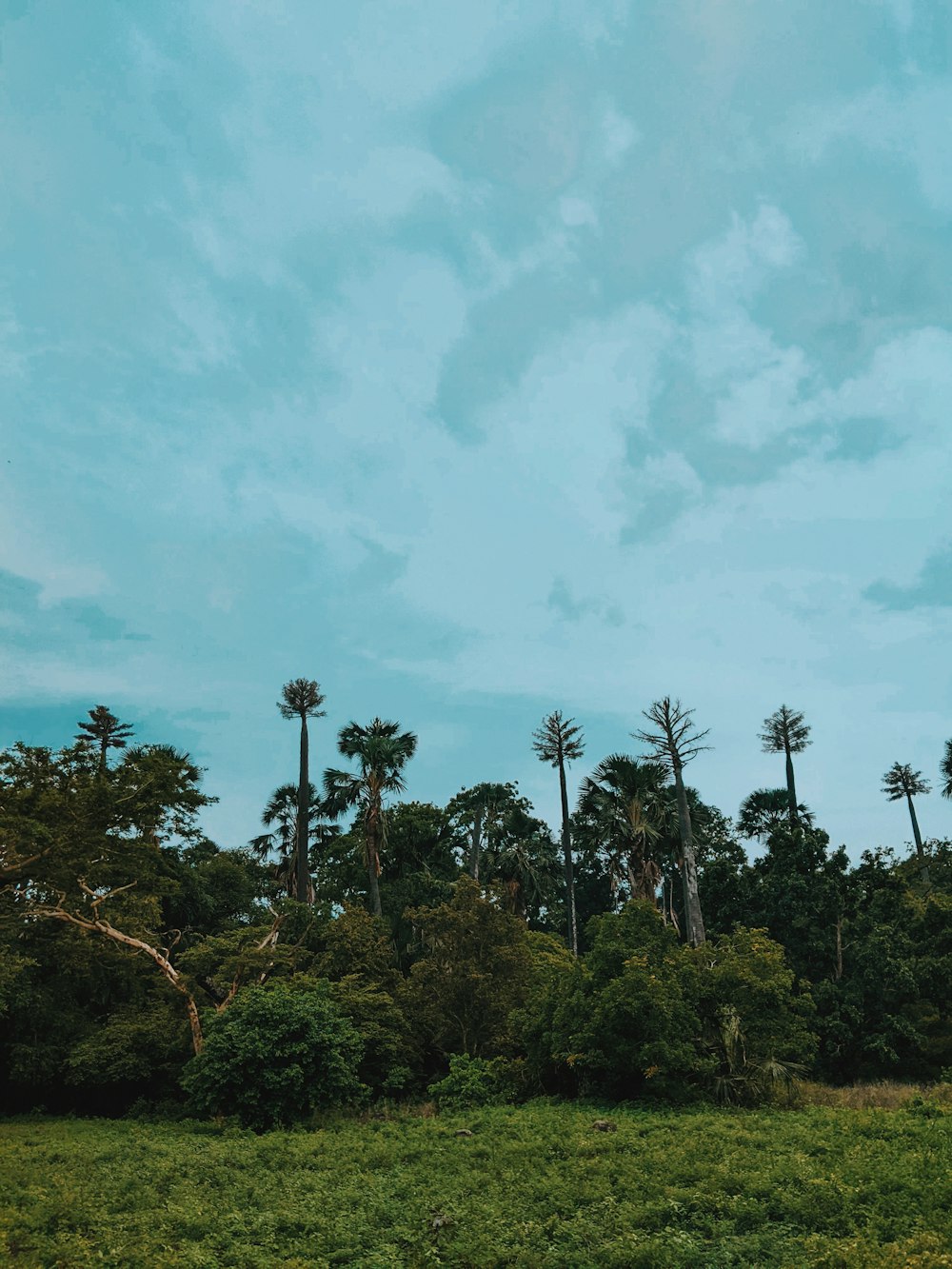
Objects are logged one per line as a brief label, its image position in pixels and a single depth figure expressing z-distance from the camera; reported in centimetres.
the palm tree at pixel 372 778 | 3647
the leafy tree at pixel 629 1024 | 1866
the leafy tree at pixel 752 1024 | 1911
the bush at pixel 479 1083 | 2078
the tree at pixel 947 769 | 6092
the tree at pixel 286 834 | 4572
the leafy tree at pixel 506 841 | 3878
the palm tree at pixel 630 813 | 3553
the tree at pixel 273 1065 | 2023
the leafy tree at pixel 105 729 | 3775
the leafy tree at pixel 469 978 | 2477
